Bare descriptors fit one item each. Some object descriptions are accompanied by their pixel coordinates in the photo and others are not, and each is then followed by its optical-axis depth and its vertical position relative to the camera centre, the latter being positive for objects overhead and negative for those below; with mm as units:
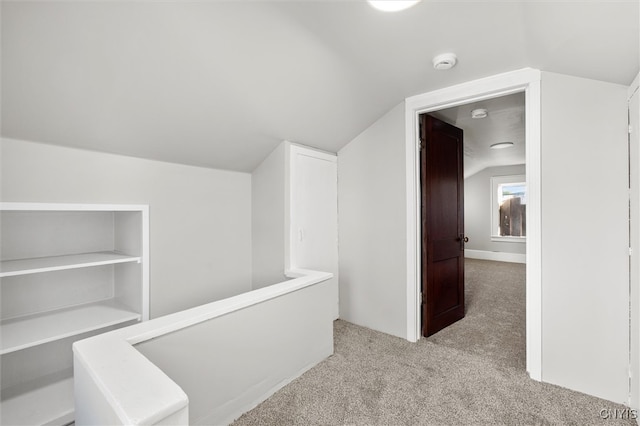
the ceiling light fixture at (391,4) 1372 +962
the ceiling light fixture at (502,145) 4695 +1054
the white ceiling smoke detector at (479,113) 3137 +1059
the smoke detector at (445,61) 1981 +1015
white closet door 2680 +17
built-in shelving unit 1612 -500
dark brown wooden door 2775 -121
